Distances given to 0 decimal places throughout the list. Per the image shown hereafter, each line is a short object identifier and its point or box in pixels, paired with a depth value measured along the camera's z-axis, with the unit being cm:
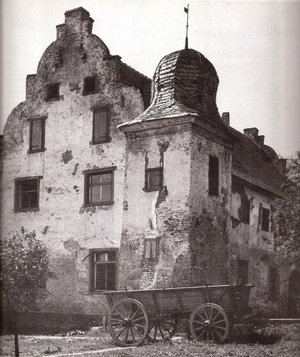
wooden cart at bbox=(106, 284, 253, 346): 1579
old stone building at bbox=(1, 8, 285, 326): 2017
